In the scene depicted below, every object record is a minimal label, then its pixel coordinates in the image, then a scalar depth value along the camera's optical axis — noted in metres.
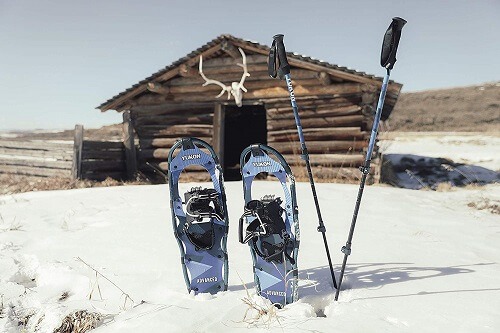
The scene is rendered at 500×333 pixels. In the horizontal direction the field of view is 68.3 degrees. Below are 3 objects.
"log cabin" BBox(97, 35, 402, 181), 9.55
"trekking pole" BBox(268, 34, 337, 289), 2.97
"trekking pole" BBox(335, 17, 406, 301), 2.65
